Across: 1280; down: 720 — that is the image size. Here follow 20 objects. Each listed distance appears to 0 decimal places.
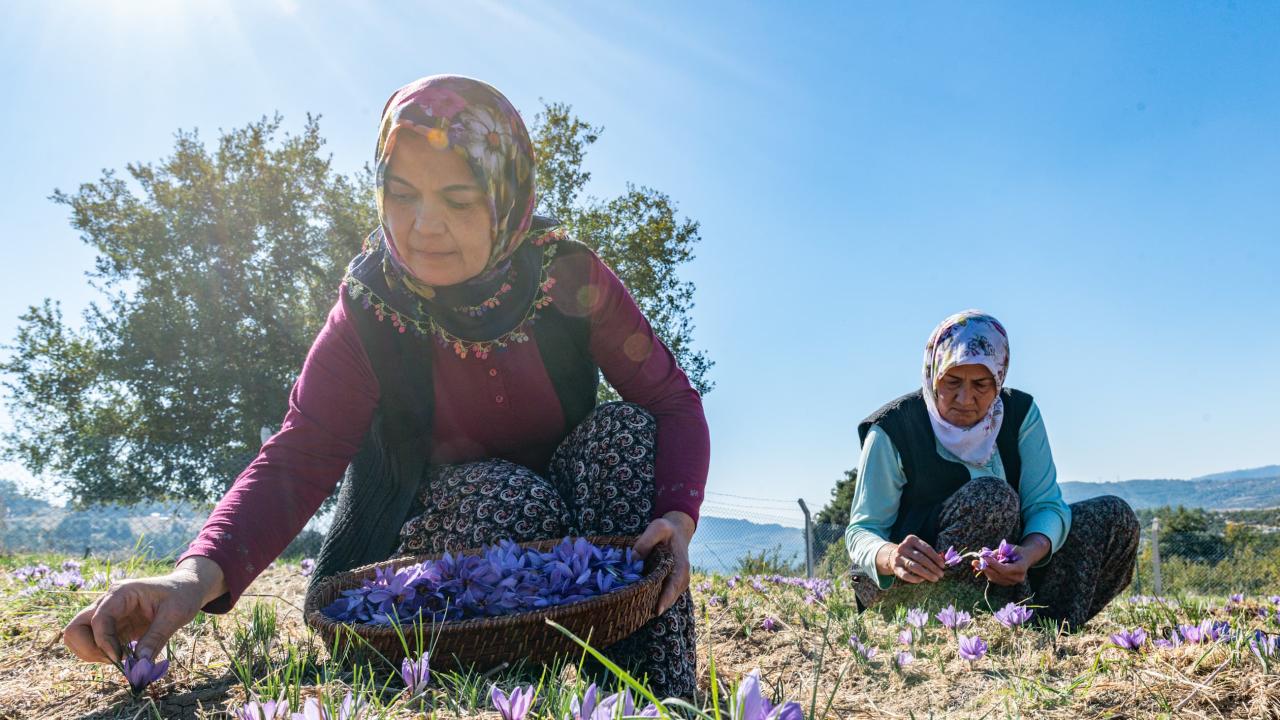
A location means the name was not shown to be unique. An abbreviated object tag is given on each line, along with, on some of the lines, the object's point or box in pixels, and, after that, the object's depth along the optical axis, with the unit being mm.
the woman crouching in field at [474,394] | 1877
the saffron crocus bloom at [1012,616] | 2195
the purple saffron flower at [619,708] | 864
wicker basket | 1398
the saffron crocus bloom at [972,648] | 1915
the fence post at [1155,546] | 11105
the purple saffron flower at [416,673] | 1248
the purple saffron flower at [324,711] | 979
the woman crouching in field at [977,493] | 2906
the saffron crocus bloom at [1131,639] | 1808
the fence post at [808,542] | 11484
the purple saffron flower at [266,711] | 1033
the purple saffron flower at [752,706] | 822
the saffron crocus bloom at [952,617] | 2207
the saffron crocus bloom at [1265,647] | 1627
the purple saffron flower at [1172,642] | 1835
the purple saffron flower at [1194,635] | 1800
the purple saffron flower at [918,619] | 2330
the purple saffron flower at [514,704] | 988
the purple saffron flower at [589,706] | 911
